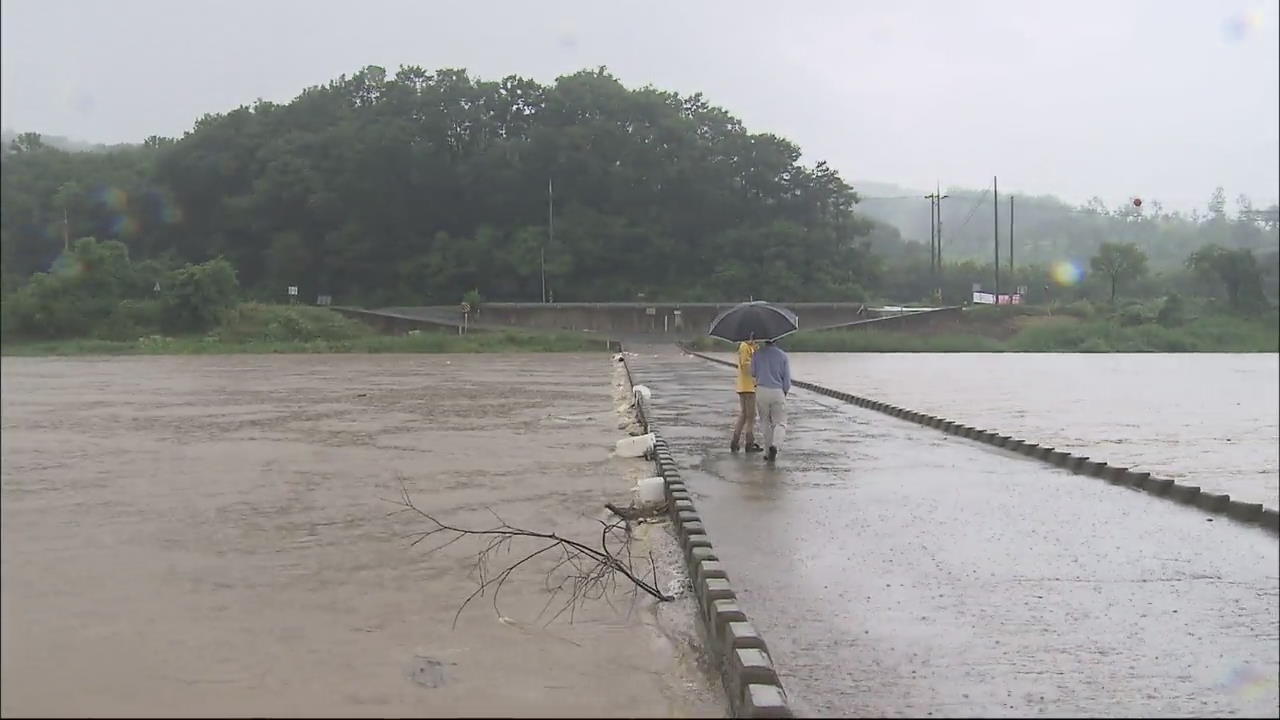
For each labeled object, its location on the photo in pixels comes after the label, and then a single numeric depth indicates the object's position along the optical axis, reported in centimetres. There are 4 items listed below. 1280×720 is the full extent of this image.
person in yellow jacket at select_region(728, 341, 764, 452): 1118
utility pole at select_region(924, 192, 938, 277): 7054
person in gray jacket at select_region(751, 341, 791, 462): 1083
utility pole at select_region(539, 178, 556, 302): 6022
